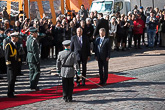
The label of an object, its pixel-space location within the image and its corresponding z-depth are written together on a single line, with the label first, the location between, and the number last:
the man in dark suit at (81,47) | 11.70
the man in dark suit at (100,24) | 16.08
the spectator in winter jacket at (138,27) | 19.64
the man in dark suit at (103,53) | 11.73
